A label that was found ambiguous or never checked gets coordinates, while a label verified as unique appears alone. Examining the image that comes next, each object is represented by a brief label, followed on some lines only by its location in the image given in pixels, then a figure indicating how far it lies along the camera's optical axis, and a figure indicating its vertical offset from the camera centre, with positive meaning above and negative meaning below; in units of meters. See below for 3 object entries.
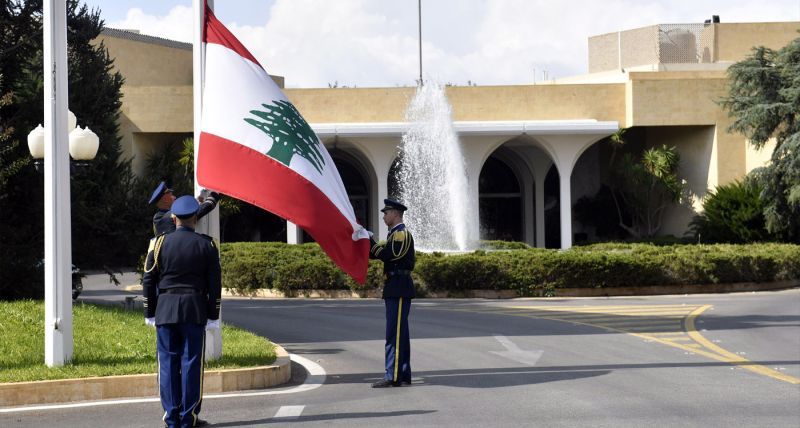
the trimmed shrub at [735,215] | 37.97 +0.00
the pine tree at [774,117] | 35.44 +3.23
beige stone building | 40.75 +3.51
